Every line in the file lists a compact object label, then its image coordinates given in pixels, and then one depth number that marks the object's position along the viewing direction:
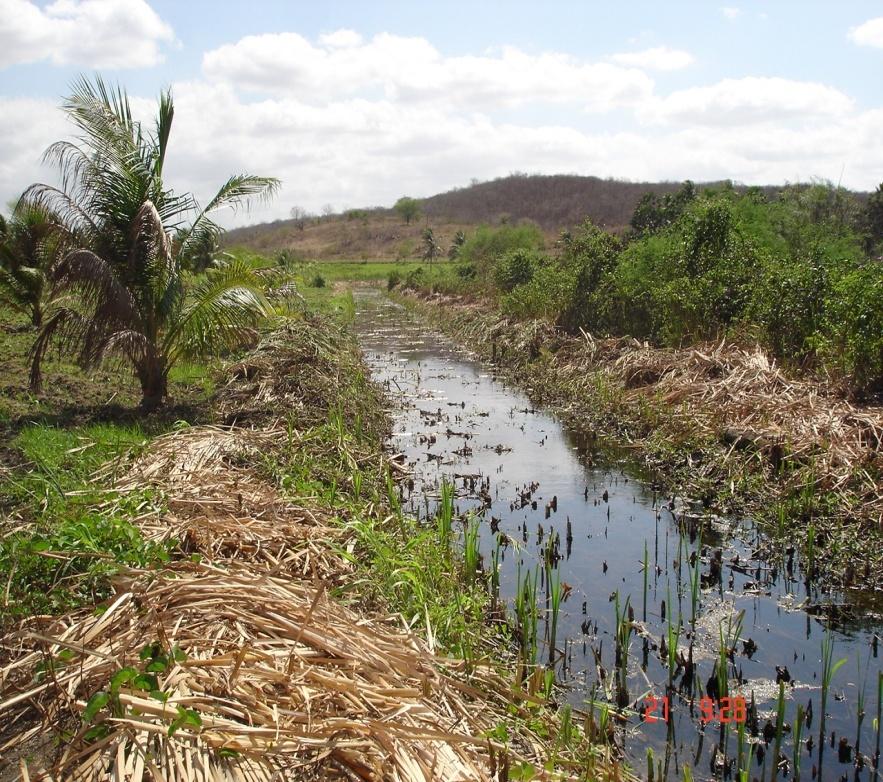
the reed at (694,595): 5.22
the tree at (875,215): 26.53
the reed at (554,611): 4.89
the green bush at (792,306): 10.46
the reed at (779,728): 3.69
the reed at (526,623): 4.79
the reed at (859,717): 3.98
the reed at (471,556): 5.77
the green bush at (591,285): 16.19
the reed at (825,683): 4.11
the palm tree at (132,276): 9.72
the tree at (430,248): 56.20
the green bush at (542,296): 18.03
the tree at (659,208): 24.09
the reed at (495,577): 5.63
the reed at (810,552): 6.23
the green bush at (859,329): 8.80
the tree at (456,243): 55.67
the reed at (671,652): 4.62
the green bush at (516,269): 24.00
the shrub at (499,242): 34.25
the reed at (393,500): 6.45
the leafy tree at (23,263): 14.77
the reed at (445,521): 6.18
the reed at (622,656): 4.62
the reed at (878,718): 4.04
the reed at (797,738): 3.77
